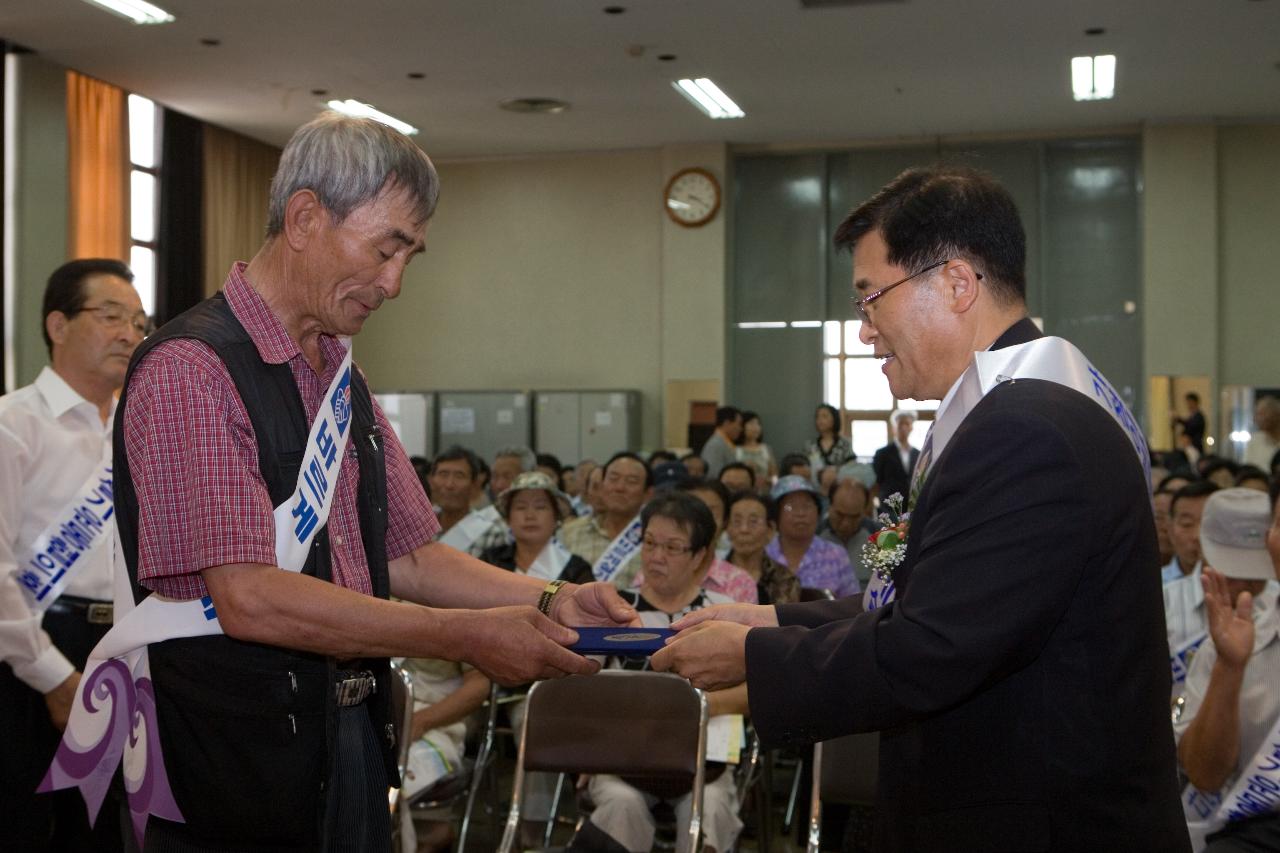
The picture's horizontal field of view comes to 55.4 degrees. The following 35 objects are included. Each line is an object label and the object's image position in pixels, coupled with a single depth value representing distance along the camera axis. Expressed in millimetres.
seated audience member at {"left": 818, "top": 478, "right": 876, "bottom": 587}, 7172
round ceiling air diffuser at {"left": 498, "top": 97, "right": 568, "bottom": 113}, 12242
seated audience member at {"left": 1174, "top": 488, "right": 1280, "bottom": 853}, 2795
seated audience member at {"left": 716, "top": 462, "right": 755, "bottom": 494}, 8047
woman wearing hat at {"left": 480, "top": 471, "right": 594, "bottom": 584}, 5398
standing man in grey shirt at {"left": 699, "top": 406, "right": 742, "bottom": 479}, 11516
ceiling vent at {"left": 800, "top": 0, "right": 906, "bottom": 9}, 9117
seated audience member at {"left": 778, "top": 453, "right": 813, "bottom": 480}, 10000
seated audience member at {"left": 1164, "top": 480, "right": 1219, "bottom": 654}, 4141
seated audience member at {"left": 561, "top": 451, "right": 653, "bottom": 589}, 6480
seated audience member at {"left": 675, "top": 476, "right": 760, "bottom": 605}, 4789
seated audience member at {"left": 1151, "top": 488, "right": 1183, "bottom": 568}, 5383
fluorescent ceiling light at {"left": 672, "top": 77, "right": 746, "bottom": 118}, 11570
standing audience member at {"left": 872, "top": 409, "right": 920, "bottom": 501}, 9734
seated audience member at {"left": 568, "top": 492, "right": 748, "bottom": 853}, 3746
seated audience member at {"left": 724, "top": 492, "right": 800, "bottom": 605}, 5469
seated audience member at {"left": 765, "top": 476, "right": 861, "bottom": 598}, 6062
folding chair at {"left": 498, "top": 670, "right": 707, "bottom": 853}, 3475
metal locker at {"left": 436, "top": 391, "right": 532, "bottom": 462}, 14352
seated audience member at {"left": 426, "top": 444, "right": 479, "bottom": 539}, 6398
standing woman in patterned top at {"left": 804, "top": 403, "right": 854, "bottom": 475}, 11844
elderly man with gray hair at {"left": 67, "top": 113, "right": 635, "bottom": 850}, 1708
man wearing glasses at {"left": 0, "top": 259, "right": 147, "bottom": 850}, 2912
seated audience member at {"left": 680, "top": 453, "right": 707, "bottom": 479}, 10036
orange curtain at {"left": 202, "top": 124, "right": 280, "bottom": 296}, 13289
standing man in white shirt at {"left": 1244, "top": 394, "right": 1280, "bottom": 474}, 10594
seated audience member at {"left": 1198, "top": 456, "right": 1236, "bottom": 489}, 7363
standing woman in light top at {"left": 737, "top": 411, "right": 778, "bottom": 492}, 11828
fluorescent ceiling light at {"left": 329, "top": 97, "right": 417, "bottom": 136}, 12156
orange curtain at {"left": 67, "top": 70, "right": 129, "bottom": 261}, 11305
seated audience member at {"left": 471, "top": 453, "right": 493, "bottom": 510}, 7439
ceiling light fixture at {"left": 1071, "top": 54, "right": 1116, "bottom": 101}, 10867
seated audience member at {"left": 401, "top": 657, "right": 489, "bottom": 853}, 4062
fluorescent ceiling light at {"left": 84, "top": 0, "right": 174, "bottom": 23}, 9141
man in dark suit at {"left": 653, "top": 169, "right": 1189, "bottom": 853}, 1637
